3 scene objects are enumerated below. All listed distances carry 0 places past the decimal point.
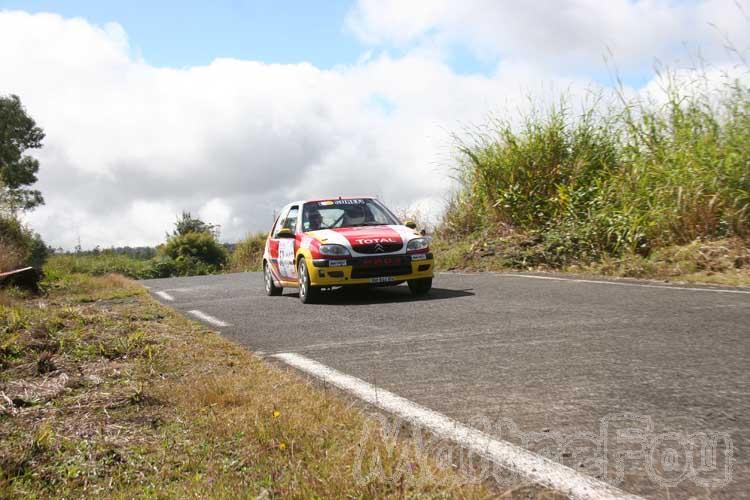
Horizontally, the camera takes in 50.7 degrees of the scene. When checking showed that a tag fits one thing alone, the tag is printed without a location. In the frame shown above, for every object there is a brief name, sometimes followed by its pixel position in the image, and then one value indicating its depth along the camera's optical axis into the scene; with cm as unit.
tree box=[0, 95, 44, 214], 5675
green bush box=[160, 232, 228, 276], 5291
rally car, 1041
